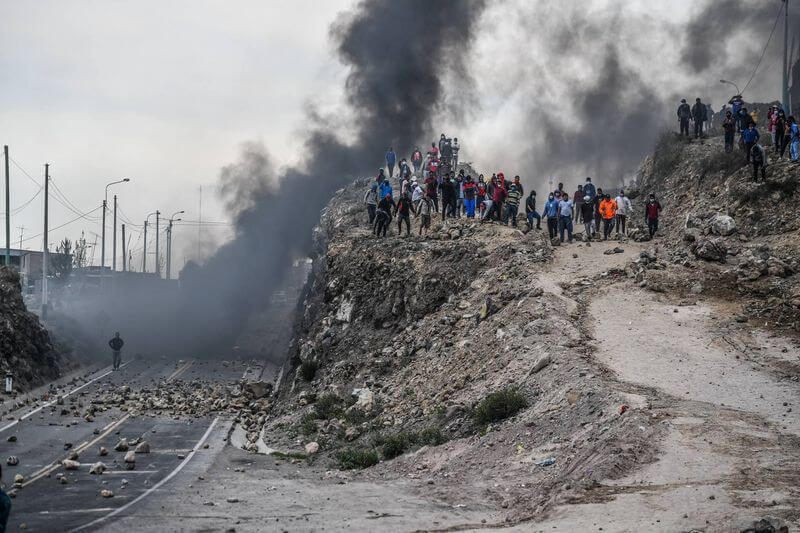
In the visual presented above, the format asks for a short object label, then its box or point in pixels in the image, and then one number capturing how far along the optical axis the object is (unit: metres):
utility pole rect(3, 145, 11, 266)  48.75
